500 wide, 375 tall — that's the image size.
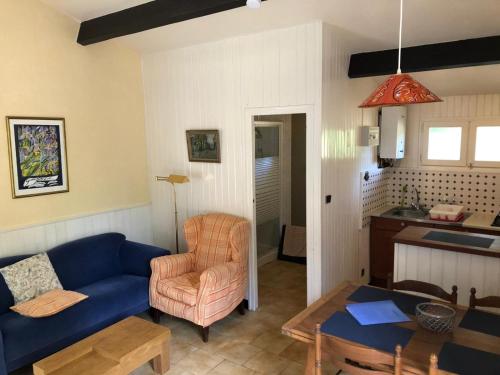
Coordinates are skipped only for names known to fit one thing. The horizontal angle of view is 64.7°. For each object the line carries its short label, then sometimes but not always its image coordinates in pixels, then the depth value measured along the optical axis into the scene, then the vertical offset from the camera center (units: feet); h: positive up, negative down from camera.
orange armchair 10.78 -3.84
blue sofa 9.00 -4.13
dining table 5.42 -3.04
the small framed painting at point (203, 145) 13.12 -0.06
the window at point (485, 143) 13.94 -0.17
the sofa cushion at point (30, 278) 10.27 -3.50
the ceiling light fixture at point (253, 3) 8.02 +2.83
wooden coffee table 8.02 -4.43
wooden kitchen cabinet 14.42 -3.94
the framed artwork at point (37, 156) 11.34 -0.28
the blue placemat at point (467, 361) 5.24 -3.04
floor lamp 13.37 -1.25
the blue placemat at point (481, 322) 6.26 -3.01
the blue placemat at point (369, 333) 5.96 -3.03
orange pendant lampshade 6.32 +0.75
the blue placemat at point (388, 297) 7.21 -3.01
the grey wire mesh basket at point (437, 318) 6.17 -2.84
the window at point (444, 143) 14.69 -0.15
